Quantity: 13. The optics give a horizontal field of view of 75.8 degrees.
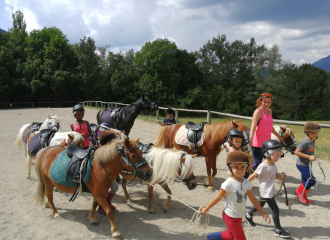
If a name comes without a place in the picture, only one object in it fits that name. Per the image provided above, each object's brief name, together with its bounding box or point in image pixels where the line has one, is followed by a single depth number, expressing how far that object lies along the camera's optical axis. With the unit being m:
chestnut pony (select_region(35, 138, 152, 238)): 2.86
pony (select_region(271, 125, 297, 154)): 4.64
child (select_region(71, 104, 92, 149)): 4.48
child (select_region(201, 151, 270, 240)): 2.27
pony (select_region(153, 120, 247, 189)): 4.19
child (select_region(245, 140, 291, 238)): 2.85
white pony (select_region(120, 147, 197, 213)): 3.10
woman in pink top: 3.70
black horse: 7.01
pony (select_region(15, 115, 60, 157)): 5.29
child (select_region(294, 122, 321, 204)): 3.61
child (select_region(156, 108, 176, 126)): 6.70
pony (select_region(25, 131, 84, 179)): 4.03
